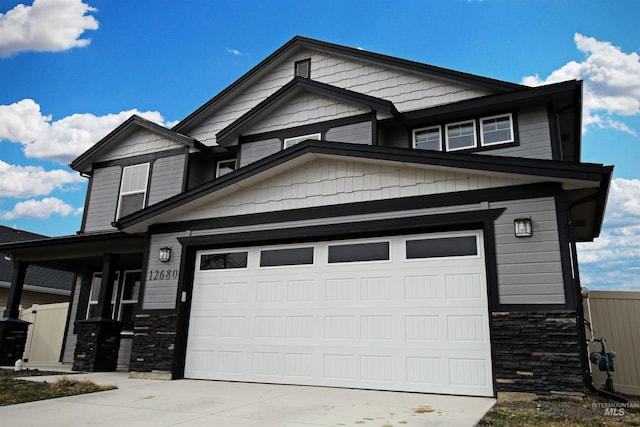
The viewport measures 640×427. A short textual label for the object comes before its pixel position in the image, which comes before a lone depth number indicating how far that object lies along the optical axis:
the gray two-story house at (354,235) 6.39
